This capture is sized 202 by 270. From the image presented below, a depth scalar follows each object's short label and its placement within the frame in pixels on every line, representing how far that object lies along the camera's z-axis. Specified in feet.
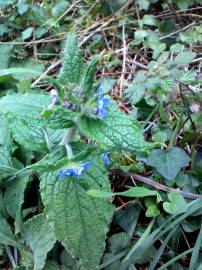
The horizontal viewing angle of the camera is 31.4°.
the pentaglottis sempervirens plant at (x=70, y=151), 0.89
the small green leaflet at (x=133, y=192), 0.91
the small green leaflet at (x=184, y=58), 1.27
